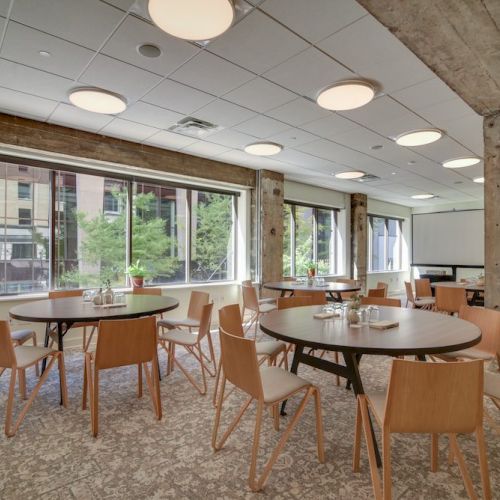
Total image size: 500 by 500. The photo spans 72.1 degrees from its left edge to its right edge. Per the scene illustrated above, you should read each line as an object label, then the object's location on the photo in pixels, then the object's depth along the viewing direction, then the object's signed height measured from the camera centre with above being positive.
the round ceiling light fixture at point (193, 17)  2.12 +1.55
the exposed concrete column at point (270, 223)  6.89 +0.67
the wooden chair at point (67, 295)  4.18 -0.47
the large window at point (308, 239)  8.31 +0.44
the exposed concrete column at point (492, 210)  3.54 +0.47
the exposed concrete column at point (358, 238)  9.48 +0.49
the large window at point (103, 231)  4.73 +0.42
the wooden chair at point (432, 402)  1.45 -0.63
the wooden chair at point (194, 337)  3.21 -0.79
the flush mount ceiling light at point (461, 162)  5.88 +1.65
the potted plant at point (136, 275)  5.31 -0.29
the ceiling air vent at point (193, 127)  4.43 +1.74
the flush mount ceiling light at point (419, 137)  4.55 +1.62
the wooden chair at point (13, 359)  2.41 -0.77
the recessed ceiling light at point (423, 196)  9.73 +1.71
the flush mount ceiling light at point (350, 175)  6.99 +1.68
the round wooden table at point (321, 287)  4.88 -0.47
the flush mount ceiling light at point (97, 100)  3.48 +1.64
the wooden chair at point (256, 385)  1.84 -0.79
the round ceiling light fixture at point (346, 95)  3.28 +1.59
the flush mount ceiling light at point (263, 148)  5.22 +1.67
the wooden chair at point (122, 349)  2.41 -0.68
